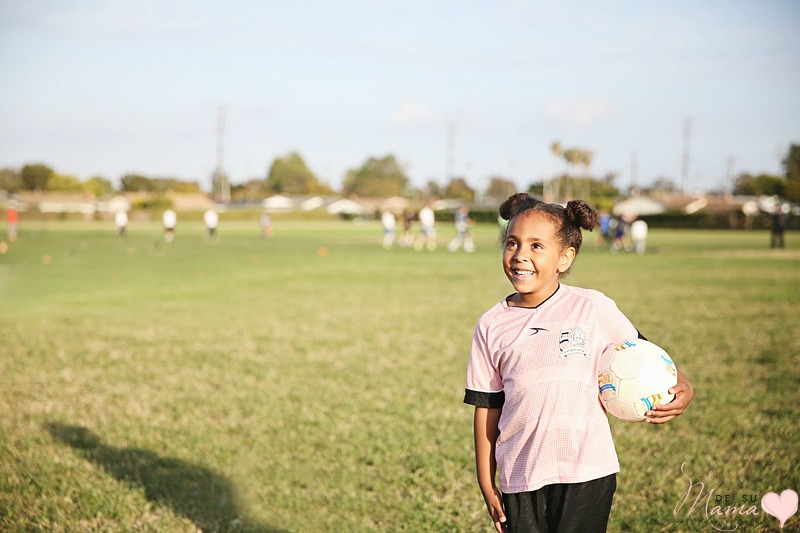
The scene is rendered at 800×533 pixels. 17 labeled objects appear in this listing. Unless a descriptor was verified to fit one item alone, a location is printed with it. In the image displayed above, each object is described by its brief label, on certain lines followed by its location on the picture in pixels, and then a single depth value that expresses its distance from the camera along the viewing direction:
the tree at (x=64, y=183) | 151.88
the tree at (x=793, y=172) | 94.50
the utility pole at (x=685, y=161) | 113.44
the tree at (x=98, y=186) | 158.00
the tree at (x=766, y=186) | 106.50
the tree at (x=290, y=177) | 178.25
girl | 2.87
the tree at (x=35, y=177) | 149.38
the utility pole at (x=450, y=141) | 108.62
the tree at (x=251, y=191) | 158.75
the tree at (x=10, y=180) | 152.86
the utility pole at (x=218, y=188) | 149.55
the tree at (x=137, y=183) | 166.12
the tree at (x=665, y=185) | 167.38
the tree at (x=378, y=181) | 170.75
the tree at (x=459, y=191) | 138.88
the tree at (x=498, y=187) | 111.31
